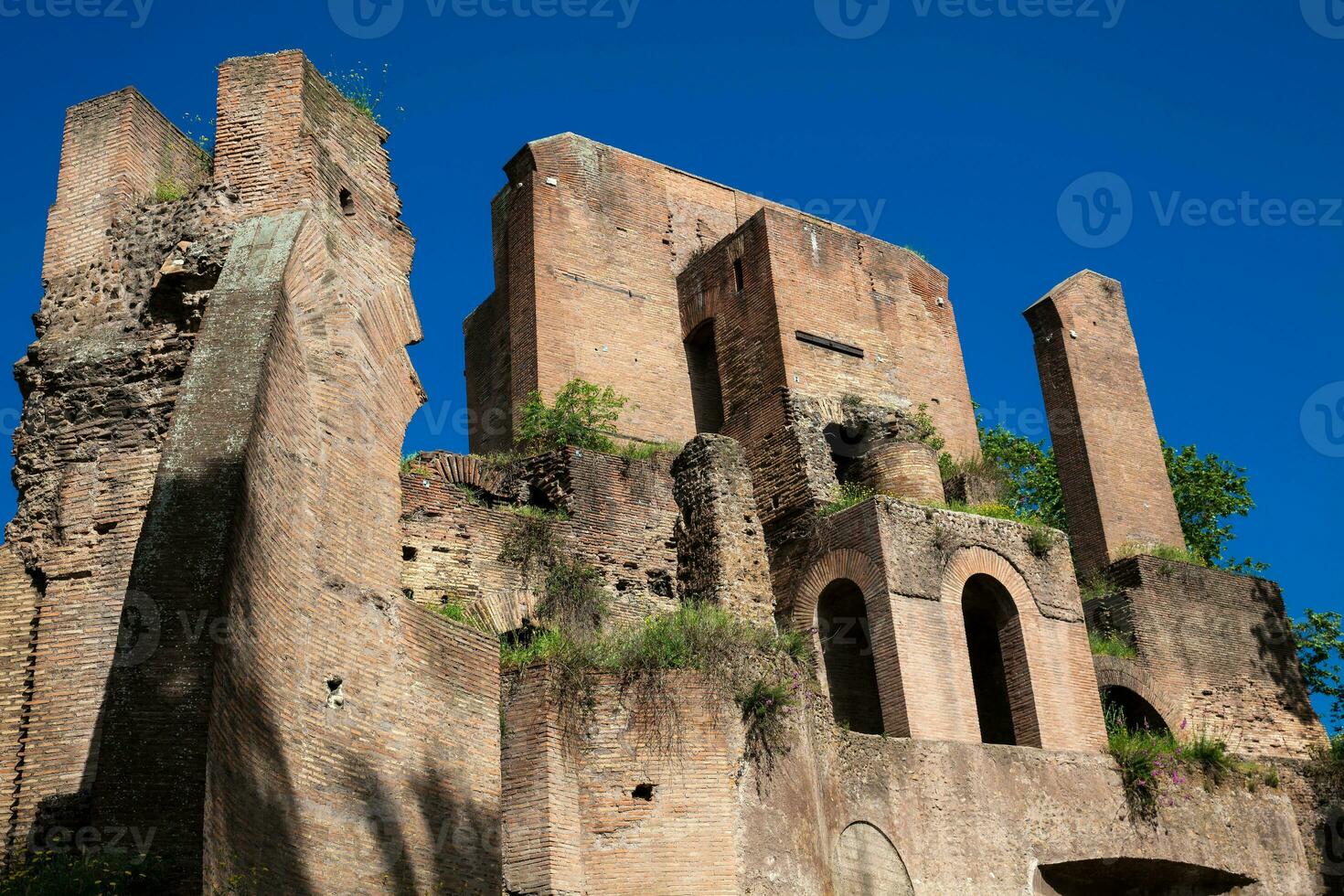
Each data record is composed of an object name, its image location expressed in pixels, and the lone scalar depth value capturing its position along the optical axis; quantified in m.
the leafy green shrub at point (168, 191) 11.46
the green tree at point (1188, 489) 26.39
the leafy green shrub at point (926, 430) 19.56
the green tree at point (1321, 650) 23.14
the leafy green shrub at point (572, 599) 15.21
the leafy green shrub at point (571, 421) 17.42
